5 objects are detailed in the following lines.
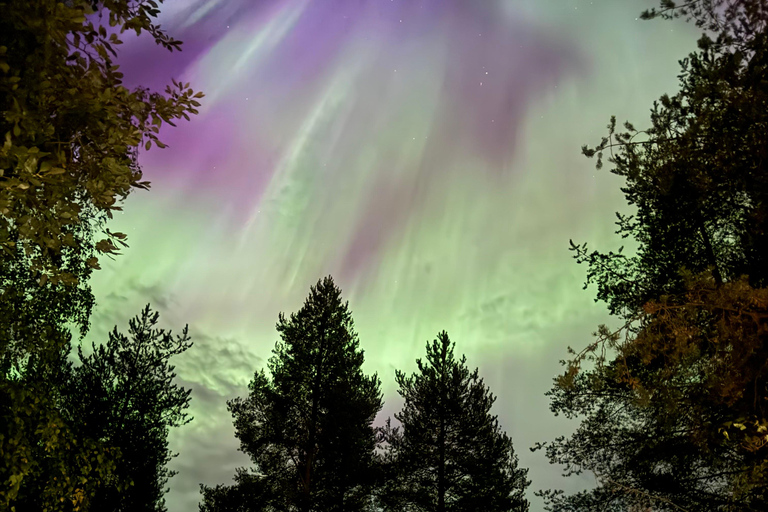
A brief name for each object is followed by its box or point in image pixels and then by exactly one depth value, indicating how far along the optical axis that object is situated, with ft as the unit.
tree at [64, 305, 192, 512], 55.67
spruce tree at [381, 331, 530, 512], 65.51
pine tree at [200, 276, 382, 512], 61.41
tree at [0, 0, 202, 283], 9.98
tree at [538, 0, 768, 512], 21.35
